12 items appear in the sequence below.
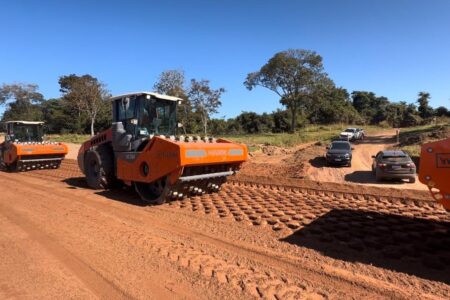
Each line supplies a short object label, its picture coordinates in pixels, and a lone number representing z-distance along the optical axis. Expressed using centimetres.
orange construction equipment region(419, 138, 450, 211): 496
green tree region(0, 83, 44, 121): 6821
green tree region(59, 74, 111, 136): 5062
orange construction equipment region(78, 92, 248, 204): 820
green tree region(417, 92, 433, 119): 6438
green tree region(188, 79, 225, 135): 4856
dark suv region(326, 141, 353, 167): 2059
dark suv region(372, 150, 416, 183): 1538
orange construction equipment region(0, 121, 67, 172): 1642
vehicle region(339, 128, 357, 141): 3397
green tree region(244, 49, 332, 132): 4978
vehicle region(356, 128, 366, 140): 3826
